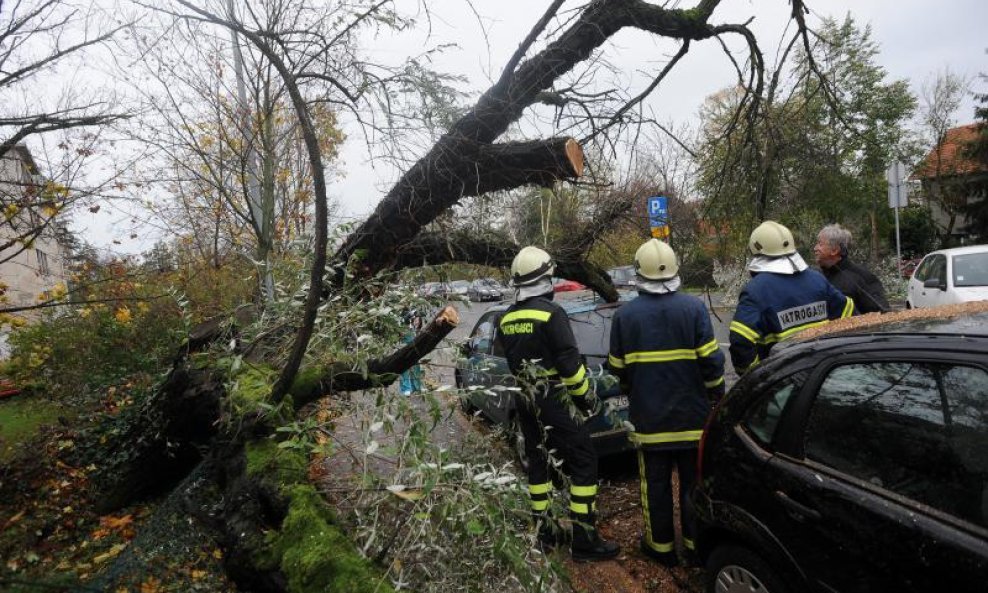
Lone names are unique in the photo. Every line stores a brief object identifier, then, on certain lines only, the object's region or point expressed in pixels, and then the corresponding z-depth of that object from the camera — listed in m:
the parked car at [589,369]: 4.13
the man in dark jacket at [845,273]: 4.27
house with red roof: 23.64
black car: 1.70
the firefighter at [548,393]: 3.41
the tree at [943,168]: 23.62
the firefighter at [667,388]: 3.22
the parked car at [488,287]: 7.05
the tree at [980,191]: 22.33
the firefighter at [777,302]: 3.35
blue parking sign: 6.27
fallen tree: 2.36
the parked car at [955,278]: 7.32
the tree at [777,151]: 4.98
